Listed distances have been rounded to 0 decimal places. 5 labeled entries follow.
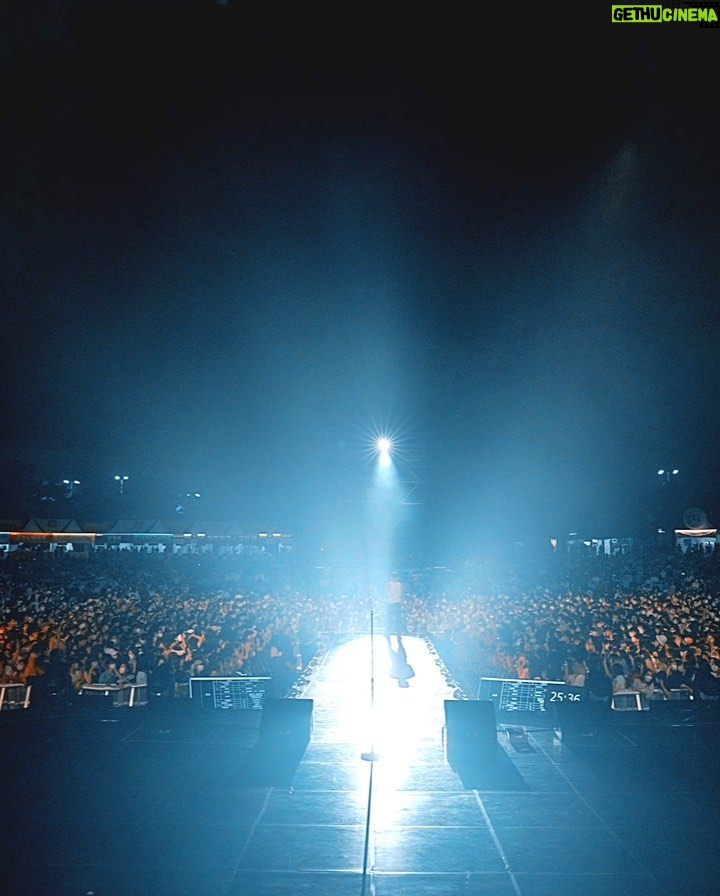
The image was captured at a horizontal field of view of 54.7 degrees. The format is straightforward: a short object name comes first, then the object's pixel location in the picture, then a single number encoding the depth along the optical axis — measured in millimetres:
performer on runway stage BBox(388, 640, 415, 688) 16062
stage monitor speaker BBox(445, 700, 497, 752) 10320
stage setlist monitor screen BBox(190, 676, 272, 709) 13219
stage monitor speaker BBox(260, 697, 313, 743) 11055
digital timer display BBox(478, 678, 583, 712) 13039
